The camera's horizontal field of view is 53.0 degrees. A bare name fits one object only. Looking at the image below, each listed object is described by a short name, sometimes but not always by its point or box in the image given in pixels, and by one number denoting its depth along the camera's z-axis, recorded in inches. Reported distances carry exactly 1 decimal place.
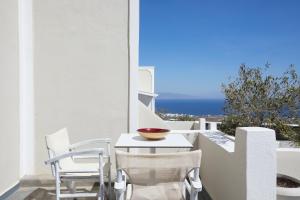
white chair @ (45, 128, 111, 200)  130.4
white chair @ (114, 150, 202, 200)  96.3
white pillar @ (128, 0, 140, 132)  196.4
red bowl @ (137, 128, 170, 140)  143.3
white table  129.0
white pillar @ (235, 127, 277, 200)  111.2
